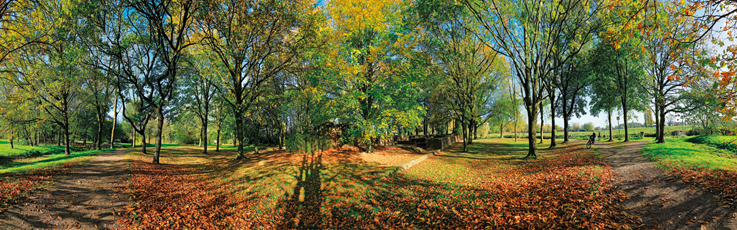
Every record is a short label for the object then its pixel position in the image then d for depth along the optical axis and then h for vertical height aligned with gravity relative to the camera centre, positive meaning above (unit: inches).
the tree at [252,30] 528.7 +211.1
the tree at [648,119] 1208.5 +12.0
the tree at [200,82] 721.6 +147.8
